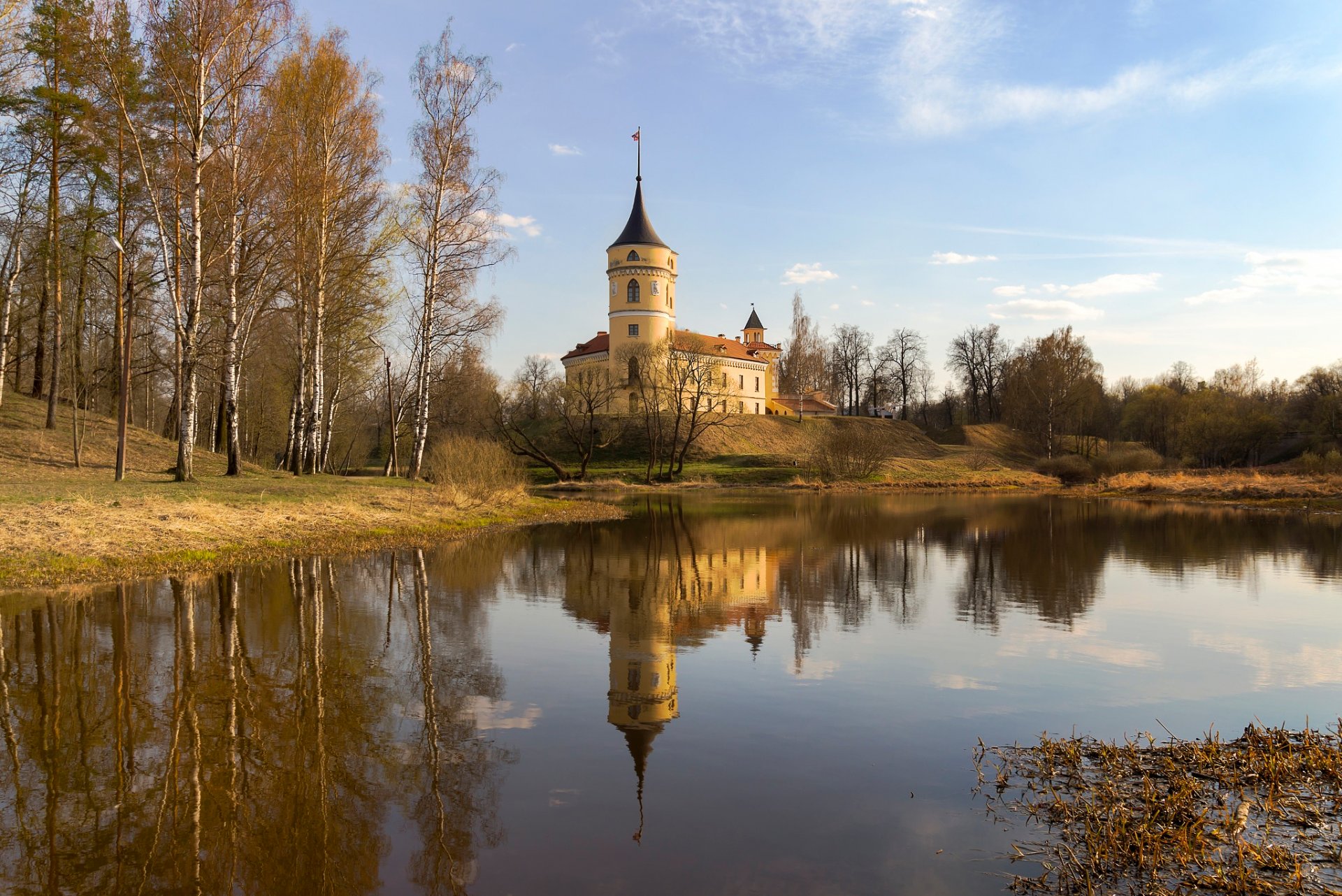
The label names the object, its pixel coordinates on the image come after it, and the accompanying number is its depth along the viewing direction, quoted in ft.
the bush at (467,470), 73.20
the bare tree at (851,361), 298.76
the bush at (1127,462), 161.07
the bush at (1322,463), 135.23
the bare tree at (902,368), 284.61
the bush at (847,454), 167.32
